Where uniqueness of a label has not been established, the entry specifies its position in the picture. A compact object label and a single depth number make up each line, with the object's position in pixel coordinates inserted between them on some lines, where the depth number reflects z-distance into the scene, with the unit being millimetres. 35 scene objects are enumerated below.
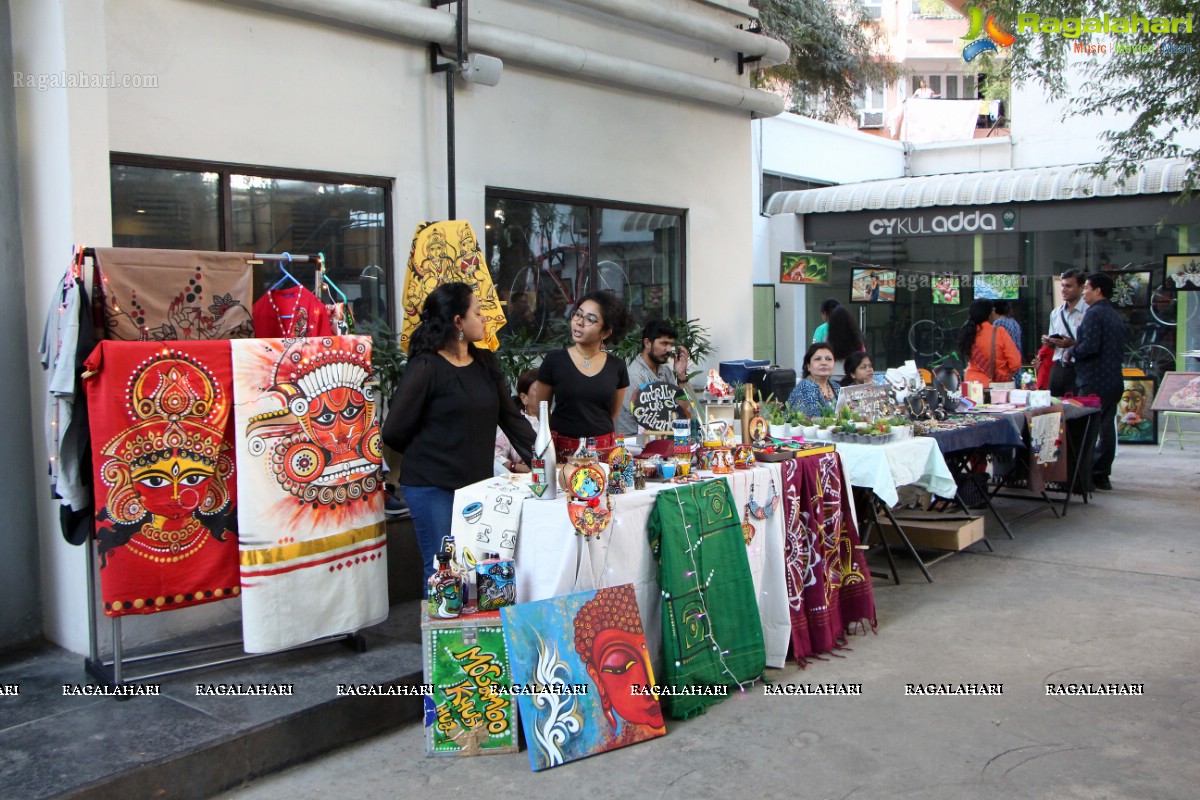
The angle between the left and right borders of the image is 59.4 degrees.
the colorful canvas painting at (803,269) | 14445
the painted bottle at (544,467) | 4438
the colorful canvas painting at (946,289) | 14648
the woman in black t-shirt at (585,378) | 5613
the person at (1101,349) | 9477
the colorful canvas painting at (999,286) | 14266
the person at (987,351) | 9555
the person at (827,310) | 9912
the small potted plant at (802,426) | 6641
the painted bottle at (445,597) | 4254
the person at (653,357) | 6793
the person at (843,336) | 9359
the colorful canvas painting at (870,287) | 14031
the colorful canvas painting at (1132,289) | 14094
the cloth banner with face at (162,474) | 4262
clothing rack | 4457
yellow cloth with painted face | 6262
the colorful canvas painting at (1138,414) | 13172
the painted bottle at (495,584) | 4320
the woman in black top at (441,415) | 4715
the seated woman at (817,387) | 7141
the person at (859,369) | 7758
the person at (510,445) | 5473
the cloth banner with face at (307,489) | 4527
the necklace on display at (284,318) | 4977
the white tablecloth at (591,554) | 4355
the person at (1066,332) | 9773
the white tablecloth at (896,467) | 6172
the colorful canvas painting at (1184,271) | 12844
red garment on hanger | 4969
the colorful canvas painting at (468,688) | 4191
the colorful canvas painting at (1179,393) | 12023
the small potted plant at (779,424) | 6551
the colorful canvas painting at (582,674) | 4117
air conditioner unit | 30203
